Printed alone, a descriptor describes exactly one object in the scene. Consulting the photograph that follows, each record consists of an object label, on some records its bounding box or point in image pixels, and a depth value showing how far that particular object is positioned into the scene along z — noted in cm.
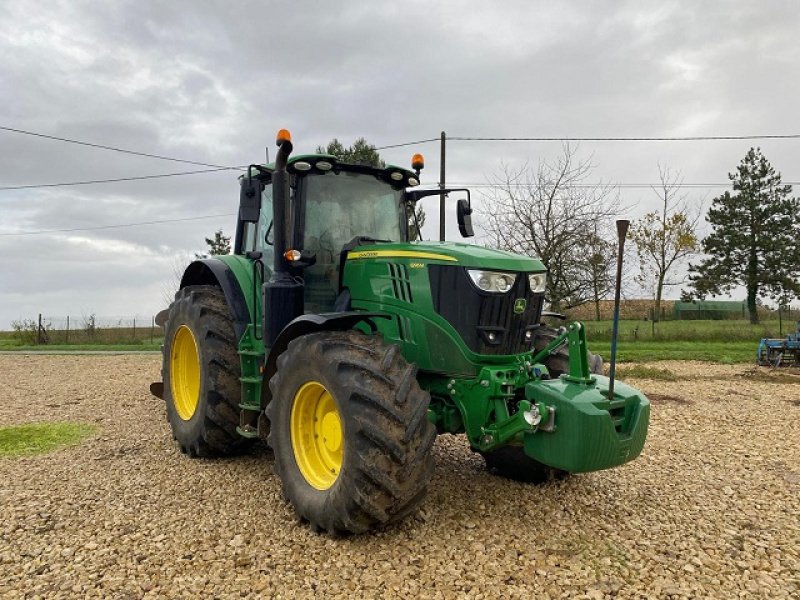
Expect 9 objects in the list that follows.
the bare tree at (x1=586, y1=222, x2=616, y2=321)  1944
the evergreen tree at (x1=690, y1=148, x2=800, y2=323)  4009
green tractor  364
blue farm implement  1380
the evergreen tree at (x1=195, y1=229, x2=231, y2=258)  3094
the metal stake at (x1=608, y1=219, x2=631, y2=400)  326
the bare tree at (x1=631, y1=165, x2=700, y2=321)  3597
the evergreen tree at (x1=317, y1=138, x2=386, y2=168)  2023
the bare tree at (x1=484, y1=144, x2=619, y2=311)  1891
